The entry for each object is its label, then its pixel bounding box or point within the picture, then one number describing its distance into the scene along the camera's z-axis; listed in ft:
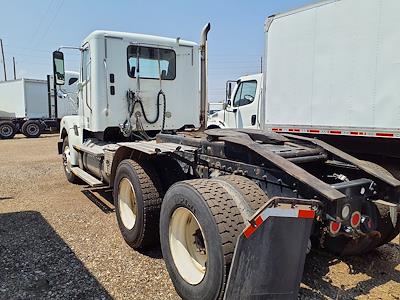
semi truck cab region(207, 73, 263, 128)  31.22
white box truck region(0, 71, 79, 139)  74.54
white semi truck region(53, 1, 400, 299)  8.10
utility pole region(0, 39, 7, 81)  146.80
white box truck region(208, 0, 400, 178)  17.30
